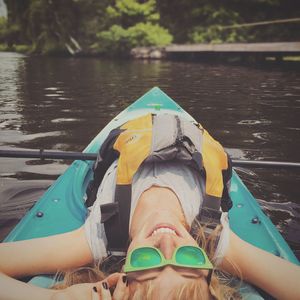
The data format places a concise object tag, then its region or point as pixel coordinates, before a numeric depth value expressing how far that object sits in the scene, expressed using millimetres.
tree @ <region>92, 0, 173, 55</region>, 23172
